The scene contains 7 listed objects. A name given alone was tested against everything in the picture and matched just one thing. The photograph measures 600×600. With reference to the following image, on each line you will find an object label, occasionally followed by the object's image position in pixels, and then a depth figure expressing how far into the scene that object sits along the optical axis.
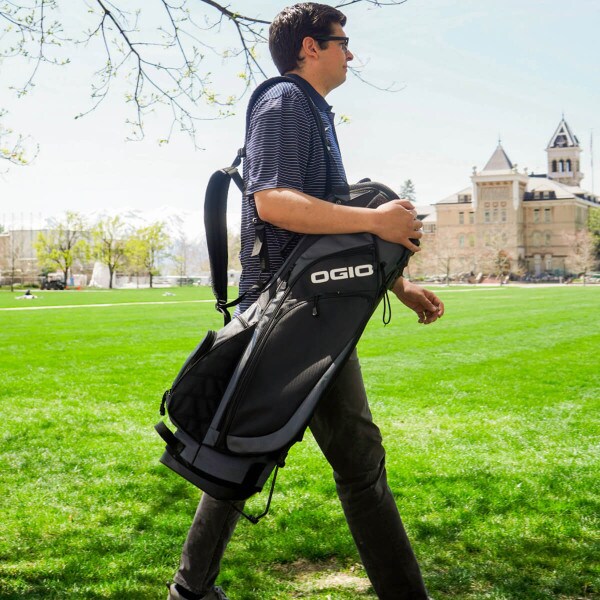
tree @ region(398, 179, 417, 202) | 138.75
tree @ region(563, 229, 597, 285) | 94.92
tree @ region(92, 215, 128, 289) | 87.38
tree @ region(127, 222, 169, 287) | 89.81
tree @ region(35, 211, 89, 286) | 85.88
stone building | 109.25
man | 2.27
